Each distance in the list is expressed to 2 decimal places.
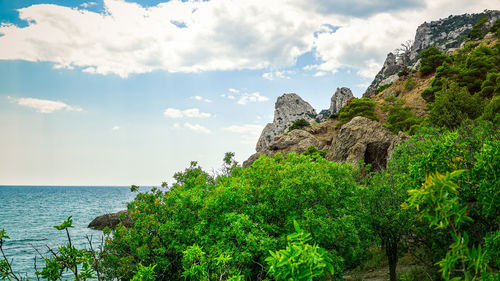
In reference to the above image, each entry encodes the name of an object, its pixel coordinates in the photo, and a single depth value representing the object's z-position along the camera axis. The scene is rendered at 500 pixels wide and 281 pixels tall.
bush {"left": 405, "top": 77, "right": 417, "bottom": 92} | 62.06
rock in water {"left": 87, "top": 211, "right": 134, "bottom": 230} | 59.26
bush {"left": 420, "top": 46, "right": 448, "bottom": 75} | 61.81
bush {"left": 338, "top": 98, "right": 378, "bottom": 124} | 55.69
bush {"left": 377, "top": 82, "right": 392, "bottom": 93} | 76.12
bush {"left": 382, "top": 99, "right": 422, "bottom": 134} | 44.85
